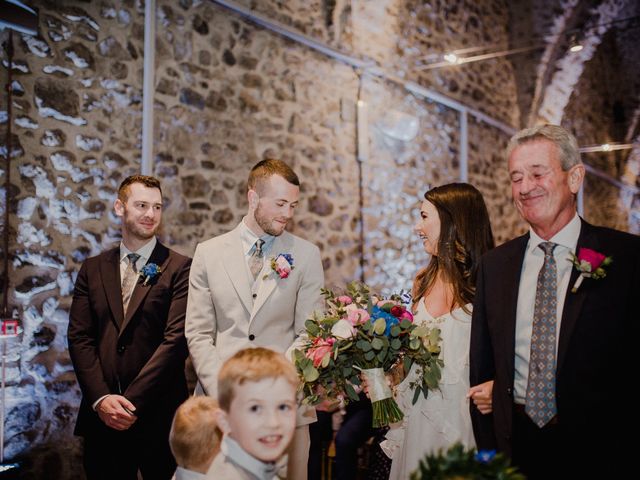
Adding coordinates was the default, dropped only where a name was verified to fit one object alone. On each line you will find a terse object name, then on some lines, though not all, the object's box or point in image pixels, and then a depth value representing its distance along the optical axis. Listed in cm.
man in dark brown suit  294
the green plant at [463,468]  129
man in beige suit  282
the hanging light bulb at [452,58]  570
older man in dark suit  187
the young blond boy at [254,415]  169
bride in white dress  264
